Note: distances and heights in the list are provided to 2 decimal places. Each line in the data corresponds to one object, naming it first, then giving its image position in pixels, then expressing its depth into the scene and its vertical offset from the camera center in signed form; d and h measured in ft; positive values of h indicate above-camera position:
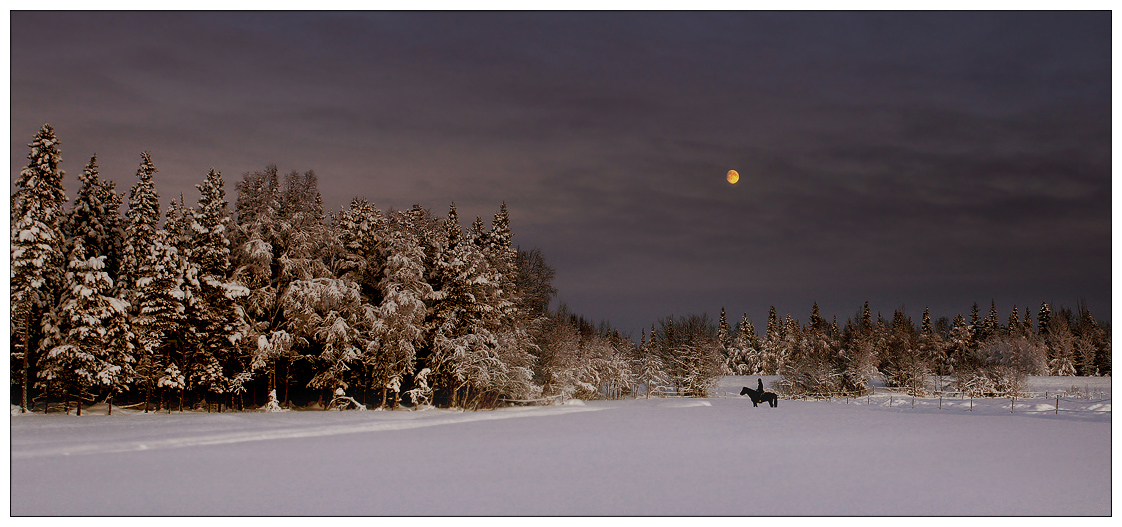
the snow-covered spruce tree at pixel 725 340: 518.37 -35.36
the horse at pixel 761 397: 173.78 -25.90
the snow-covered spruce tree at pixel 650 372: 381.40 -43.70
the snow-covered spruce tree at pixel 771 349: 485.15 -38.09
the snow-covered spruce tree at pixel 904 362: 346.33 -34.96
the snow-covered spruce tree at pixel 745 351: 504.84 -42.00
